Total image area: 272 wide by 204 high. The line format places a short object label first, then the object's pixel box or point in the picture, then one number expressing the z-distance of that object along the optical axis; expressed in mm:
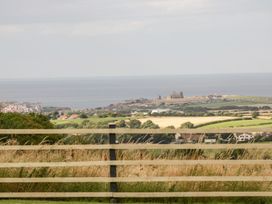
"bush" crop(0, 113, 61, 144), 16516
